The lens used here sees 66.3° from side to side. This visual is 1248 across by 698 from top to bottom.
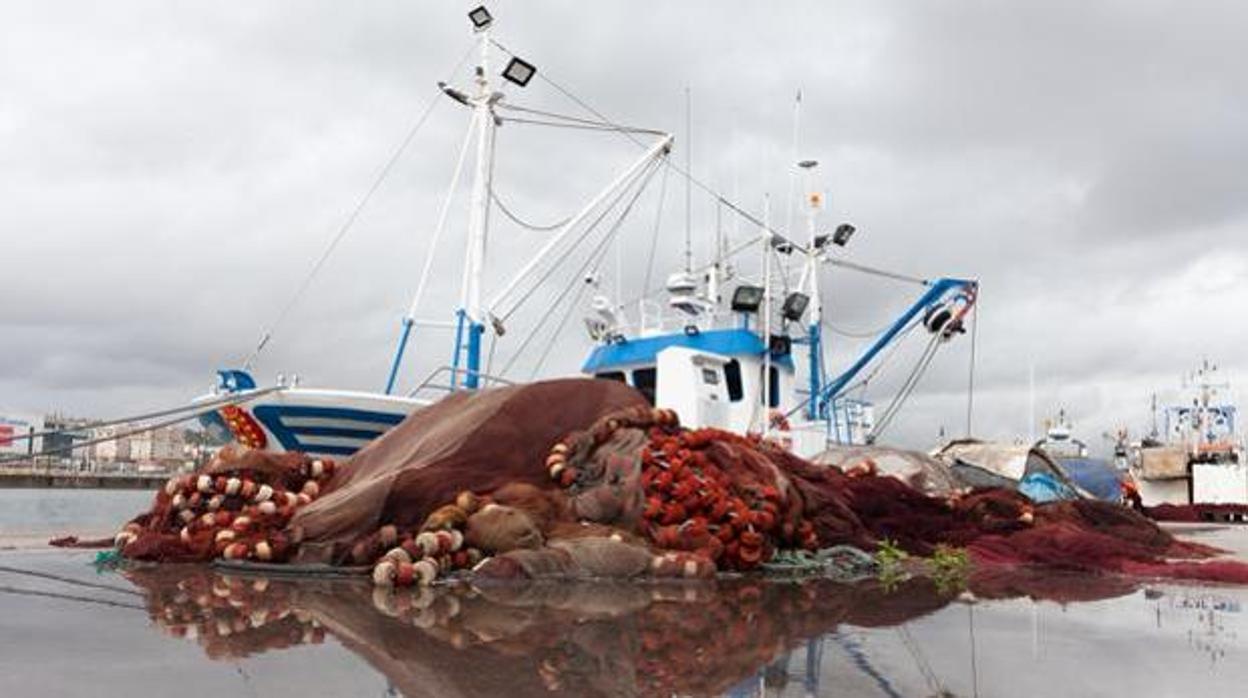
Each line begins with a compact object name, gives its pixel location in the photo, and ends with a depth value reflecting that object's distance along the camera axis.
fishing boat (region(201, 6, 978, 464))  15.05
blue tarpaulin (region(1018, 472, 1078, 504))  12.51
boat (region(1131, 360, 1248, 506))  26.53
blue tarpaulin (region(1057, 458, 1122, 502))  18.00
